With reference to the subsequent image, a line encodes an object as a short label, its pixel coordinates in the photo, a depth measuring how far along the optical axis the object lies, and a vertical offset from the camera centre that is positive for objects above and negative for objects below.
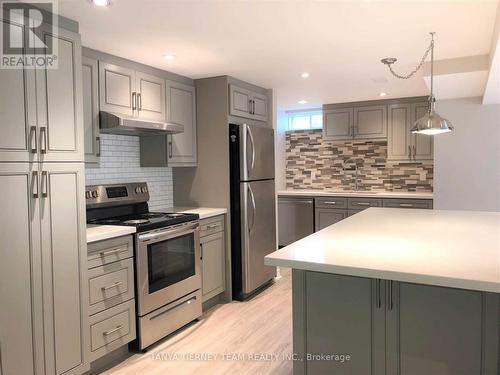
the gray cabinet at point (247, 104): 3.88 +0.71
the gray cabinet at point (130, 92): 2.98 +0.65
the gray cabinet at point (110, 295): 2.52 -0.79
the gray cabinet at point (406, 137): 5.20 +0.45
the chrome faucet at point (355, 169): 5.98 +0.05
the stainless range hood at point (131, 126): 2.89 +0.37
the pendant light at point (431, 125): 2.53 +0.30
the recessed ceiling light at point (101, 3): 2.09 +0.90
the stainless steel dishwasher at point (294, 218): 5.73 -0.66
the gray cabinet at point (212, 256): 3.61 -0.77
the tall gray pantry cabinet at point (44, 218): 2.03 -0.23
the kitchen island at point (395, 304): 1.66 -0.62
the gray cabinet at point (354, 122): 5.46 +0.69
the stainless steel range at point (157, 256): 2.87 -0.63
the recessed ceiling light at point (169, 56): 3.06 +0.91
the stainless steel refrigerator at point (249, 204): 3.86 -0.31
